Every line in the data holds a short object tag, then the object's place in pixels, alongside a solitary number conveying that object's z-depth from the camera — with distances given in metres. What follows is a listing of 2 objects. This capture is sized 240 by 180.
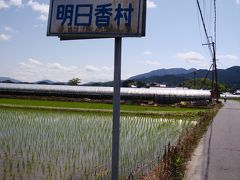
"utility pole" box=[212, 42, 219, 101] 40.47
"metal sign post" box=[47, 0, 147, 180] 4.32
